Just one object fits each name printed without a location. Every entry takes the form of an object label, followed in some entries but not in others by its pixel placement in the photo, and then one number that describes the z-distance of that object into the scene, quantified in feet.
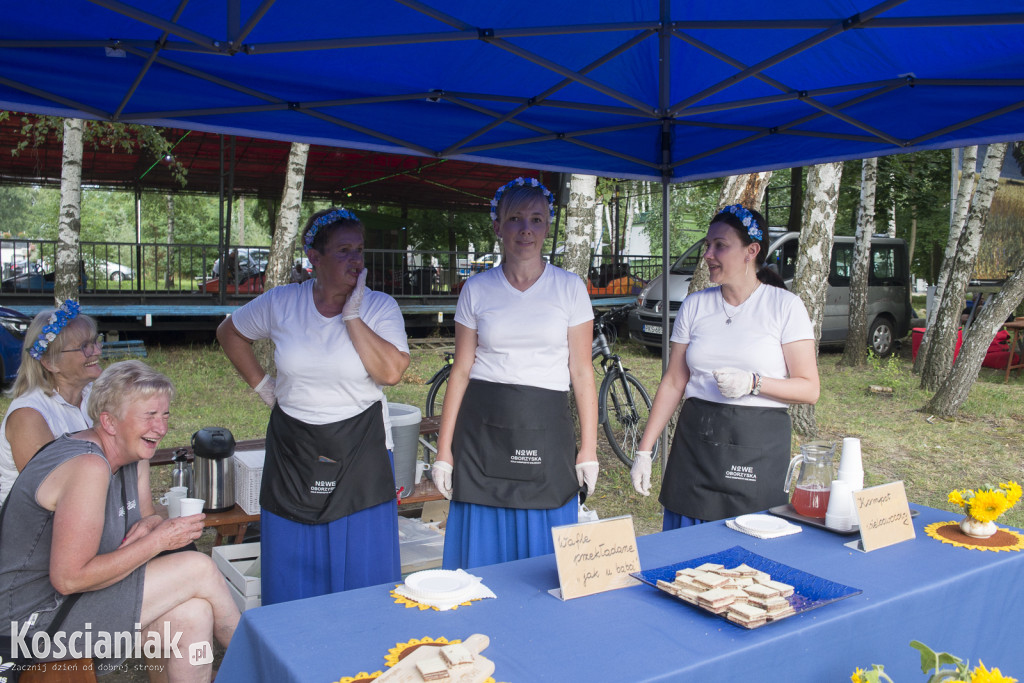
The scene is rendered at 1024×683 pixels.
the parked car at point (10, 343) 25.68
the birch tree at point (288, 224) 27.37
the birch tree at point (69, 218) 28.45
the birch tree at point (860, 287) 36.35
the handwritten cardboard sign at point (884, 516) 6.49
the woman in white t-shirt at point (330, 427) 8.27
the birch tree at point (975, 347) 24.29
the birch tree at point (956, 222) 33.60
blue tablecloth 4.47
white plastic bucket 12.18
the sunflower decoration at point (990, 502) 6.71
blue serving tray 5.20
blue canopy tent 7.94
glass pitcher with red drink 7.25
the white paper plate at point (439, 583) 5.23
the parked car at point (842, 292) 37.63
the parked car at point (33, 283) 36.78
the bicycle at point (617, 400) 19.12
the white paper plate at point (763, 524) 6.94
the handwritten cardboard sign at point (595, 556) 5.34
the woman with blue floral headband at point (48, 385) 8.66
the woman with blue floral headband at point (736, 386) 8.20
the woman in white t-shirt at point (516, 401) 8.18
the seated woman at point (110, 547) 6.50
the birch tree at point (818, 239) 24.08
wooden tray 4.06
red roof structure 45.91
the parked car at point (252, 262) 47.01
